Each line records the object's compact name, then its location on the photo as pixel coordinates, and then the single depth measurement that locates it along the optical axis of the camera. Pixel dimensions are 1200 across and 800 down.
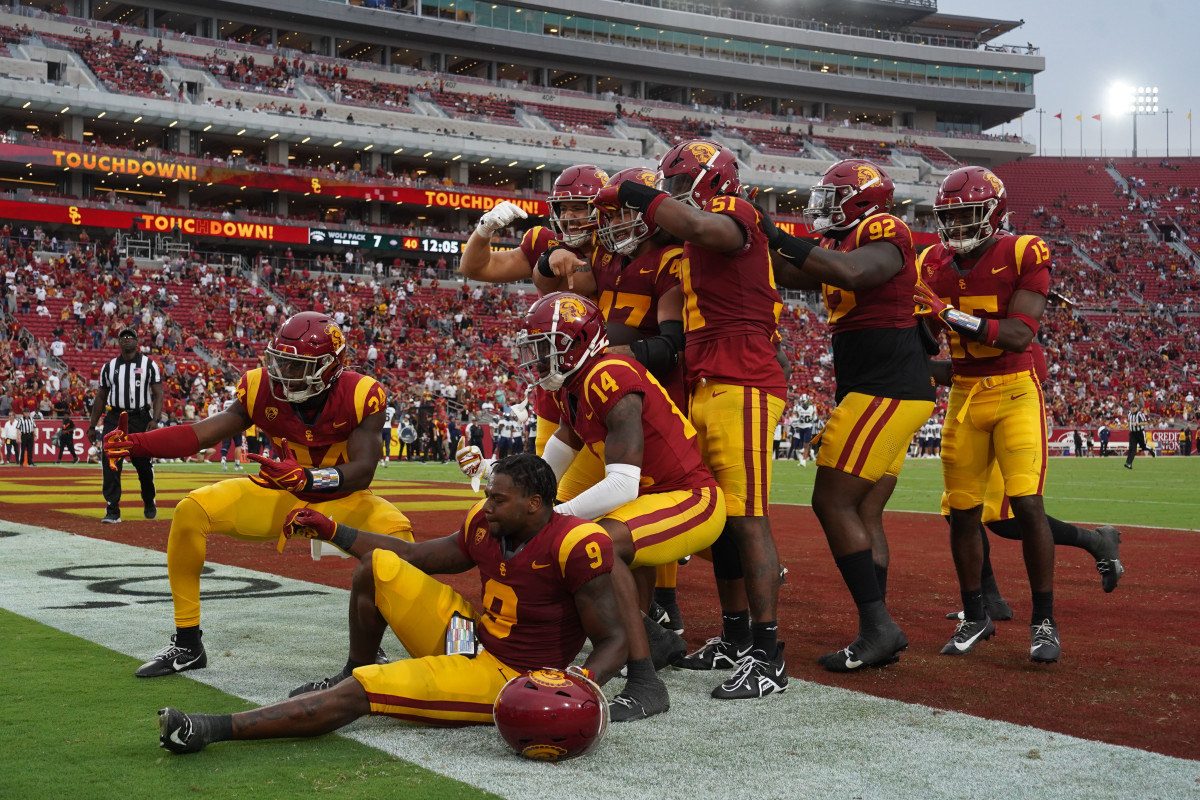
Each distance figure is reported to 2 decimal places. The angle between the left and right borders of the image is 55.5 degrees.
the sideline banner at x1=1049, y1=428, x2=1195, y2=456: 38.72
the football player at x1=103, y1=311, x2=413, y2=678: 5.00
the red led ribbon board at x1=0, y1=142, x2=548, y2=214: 40.56
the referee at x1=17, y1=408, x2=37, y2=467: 24.61
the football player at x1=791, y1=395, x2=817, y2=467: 30.88
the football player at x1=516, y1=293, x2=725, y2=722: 4.28
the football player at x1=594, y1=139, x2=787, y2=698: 4.86
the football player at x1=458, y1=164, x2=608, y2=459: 6.07
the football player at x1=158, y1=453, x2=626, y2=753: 3.85
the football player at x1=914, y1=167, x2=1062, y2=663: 5.53
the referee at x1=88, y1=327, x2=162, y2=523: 11.82
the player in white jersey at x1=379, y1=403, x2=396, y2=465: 28.97
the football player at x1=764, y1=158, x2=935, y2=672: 5.15
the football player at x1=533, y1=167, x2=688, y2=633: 5.42
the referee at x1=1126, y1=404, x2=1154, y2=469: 27.77
